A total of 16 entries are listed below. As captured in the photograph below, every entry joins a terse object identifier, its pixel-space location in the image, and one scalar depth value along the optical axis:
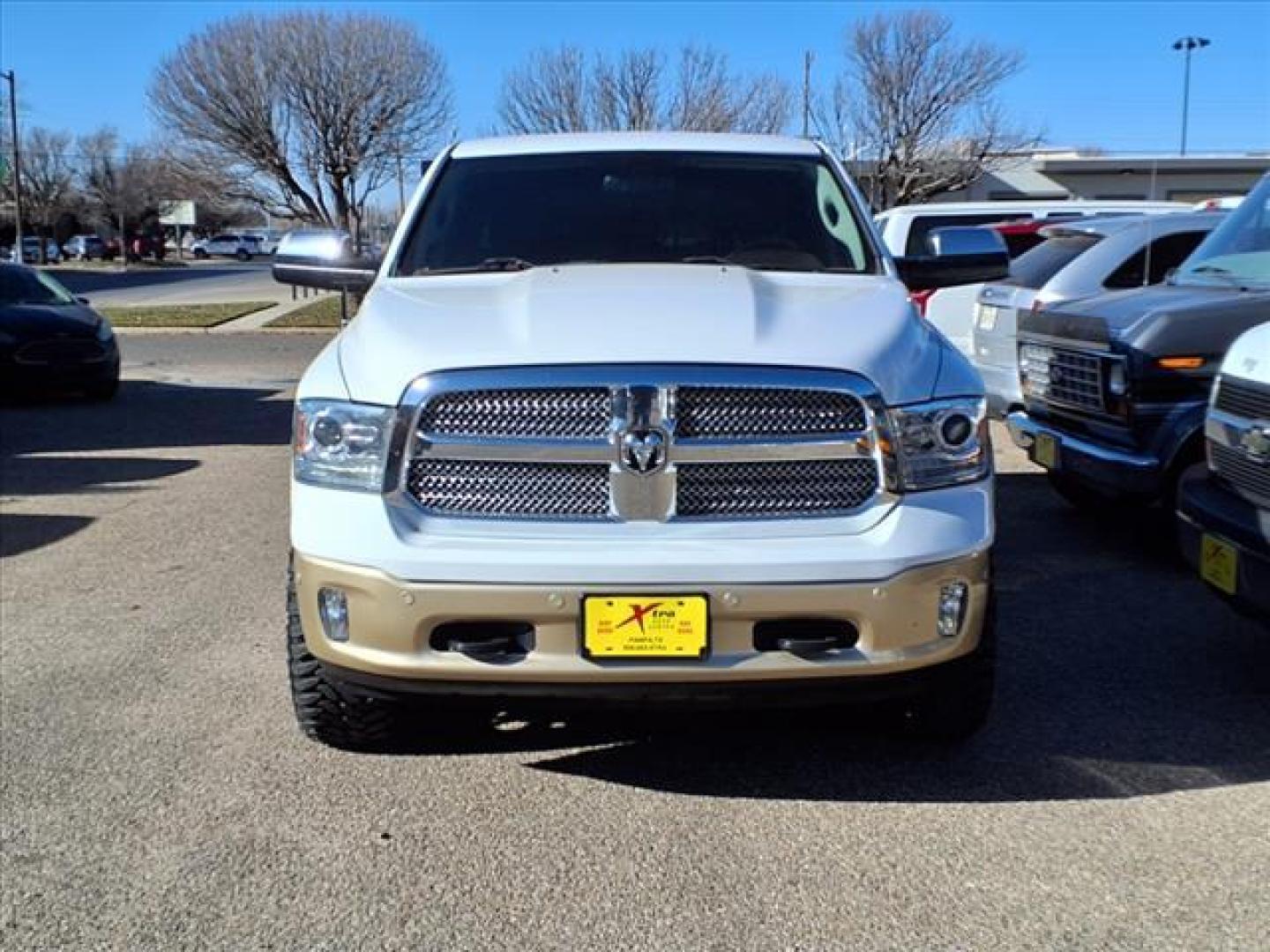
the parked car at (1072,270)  8.23
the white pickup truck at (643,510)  3.33
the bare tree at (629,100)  30.19
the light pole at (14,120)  48.50
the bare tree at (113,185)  80.06
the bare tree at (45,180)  78.56
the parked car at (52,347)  13.54
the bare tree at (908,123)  34.72
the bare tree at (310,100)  31.98
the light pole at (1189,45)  52.56
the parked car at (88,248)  74.06
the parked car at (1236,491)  4.23
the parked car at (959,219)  10.55
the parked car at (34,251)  65.75
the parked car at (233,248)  79.44
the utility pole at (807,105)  33.22
